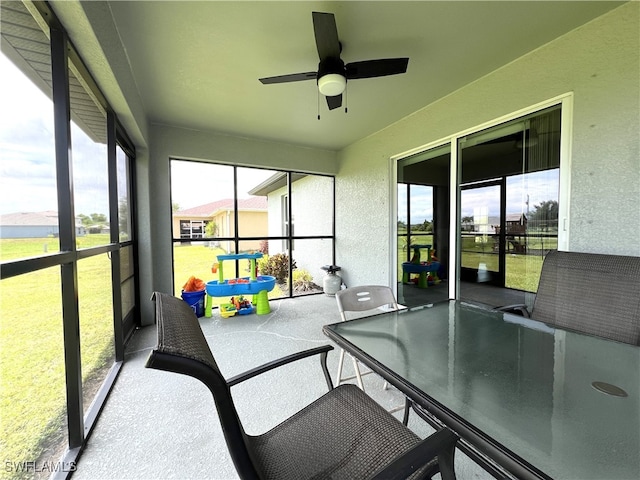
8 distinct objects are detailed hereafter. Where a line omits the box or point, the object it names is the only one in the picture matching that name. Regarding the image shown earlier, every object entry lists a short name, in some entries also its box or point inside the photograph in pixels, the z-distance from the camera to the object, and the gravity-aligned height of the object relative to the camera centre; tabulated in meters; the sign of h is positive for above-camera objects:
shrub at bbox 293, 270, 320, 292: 5.50 -1.14
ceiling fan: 1.88 +1.38
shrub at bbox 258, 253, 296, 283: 5.16 -0.70
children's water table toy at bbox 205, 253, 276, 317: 3.42 -0.76
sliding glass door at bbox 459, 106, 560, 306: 2.26 +0.32
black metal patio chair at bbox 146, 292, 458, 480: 0.60 -0.81
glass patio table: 0.65 -0.58
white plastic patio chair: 1.77 -0.50
